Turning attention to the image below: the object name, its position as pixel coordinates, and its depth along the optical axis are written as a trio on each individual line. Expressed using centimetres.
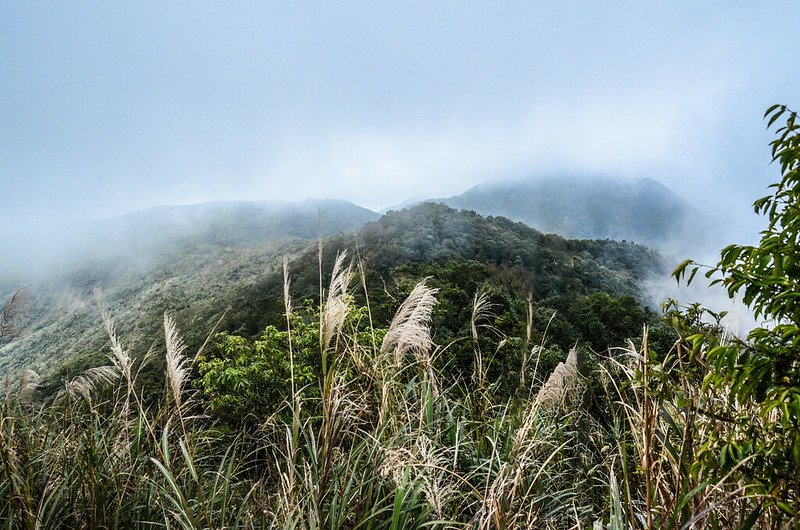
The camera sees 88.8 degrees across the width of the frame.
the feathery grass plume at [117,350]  222
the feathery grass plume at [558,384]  290
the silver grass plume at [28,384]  282
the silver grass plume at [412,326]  254
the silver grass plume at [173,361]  212
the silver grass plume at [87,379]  270
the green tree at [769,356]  161
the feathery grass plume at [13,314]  272
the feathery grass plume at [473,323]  389
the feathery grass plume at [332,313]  185
